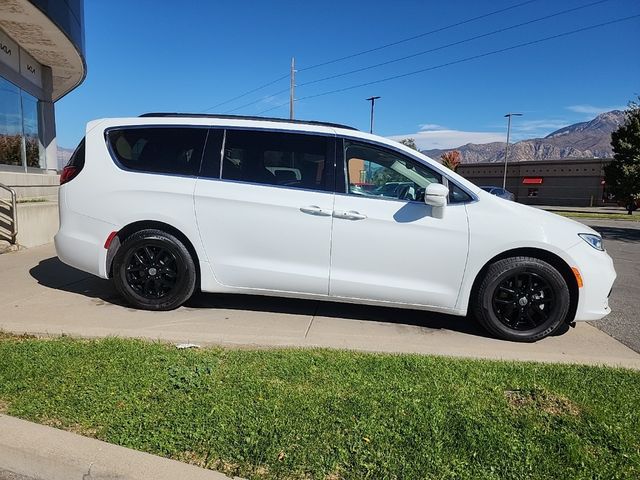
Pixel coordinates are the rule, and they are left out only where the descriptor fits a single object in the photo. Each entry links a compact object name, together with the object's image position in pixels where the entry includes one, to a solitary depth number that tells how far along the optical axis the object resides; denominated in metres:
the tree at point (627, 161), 27.34
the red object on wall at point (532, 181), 52.89
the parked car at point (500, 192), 22.58
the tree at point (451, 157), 77.69
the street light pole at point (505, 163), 50.56
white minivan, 4.16
